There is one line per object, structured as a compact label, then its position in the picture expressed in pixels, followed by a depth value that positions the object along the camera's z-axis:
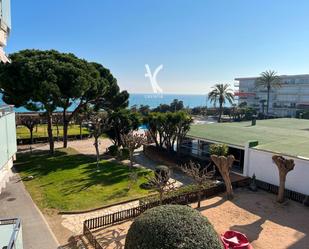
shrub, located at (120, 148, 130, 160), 31.88
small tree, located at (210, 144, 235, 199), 20.58
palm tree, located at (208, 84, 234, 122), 69.25
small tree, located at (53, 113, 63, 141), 42.42
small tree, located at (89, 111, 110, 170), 28.08
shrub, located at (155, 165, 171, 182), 22.21
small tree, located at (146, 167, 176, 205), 17.35
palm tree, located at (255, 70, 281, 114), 75.31
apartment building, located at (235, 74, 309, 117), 85.88
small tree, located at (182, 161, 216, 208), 18.53
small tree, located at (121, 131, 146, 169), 25.50
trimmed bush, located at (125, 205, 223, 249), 9.55
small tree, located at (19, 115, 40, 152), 37.16
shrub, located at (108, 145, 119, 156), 33.00
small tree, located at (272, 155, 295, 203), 19.42
